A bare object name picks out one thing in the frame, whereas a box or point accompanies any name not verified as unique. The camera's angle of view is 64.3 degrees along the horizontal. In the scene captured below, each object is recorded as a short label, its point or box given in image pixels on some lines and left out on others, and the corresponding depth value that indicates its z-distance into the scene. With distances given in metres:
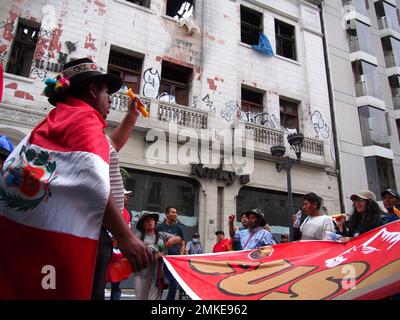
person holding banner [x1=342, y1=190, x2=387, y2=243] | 4.37
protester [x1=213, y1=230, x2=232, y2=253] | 7.79
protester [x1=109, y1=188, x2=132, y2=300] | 5.55
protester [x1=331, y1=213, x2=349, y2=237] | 6.26
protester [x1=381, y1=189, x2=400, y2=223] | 5.19
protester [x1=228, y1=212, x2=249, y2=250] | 5.40
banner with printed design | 2.72
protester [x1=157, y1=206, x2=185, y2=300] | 6.00
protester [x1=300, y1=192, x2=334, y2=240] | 4.51
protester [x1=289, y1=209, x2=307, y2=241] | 5.36
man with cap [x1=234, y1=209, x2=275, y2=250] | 4.86
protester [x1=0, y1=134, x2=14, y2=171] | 2.42
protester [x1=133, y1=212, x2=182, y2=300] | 5.00
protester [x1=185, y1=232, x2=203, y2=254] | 8.40
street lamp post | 9.18
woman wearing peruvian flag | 1.38
